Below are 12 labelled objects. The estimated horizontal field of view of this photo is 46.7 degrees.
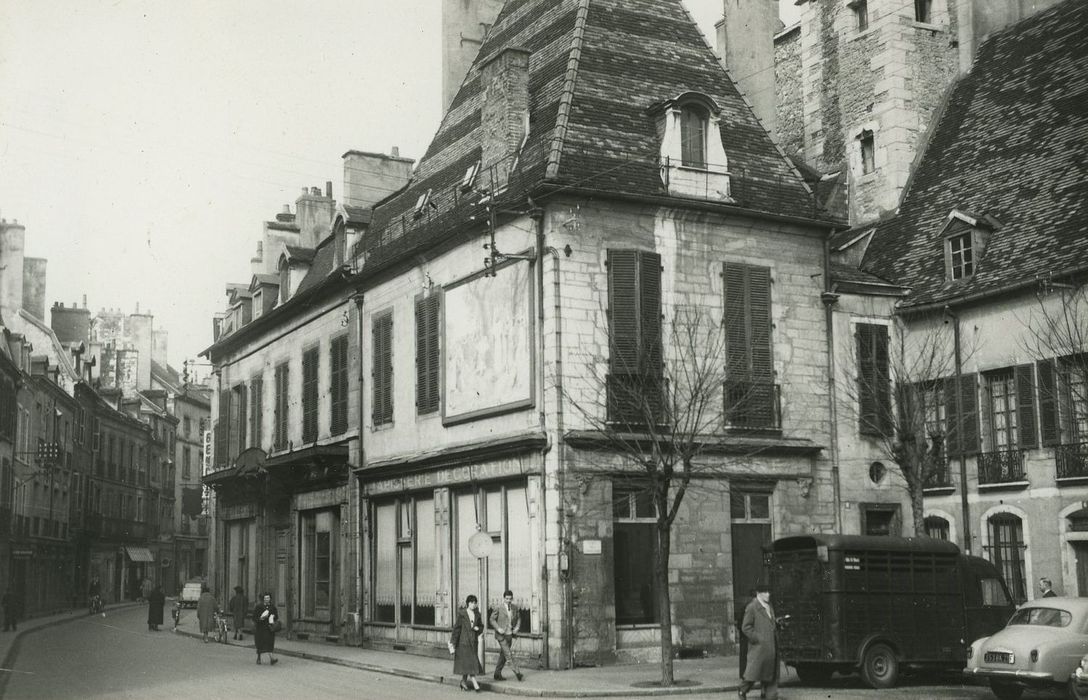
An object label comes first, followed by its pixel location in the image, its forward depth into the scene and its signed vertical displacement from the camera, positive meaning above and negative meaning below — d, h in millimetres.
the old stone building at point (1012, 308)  22797 +4052
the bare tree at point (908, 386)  23844 +2578
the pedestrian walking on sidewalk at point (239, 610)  32406 -2017
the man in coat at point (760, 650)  15891 -1611
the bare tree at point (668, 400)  21406 +2165
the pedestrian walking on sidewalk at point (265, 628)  23859 -1832
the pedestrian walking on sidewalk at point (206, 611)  33156 -2088
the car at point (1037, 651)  15797 -1689
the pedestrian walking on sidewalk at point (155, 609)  37344 -2272
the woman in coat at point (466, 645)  18812 -1745
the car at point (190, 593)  54938 -2628
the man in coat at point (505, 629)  19891 -1633
